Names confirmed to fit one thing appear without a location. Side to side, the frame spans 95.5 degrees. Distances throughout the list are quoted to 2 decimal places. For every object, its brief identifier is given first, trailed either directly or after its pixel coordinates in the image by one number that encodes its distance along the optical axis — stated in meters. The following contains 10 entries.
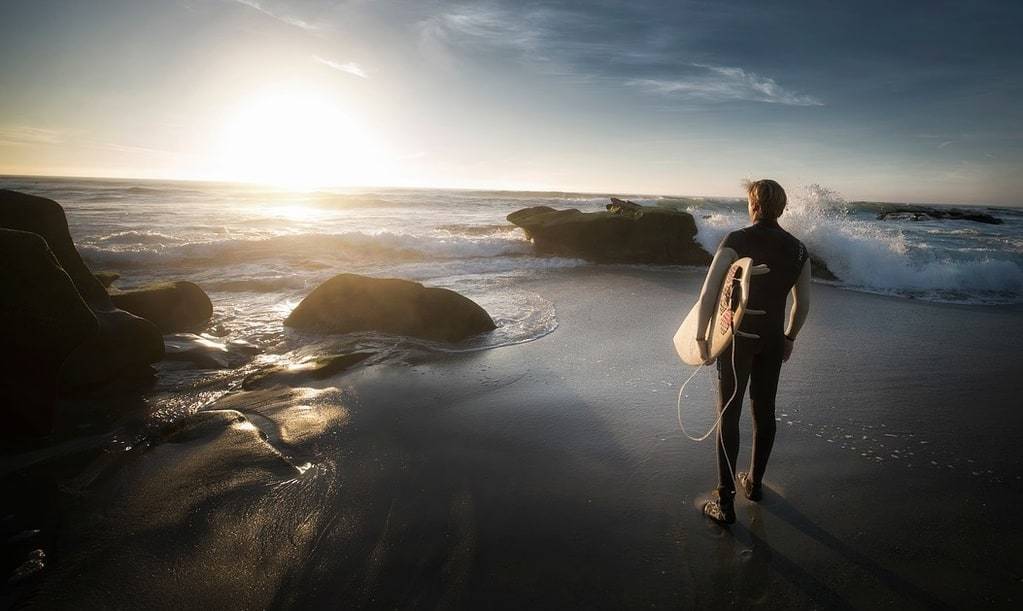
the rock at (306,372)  5.00
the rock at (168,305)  6.70
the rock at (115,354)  4.55
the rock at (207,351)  5.57
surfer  2.79
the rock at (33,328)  3.59
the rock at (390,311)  6.75
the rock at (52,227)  5.22
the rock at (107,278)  7.73
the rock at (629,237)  15.22
